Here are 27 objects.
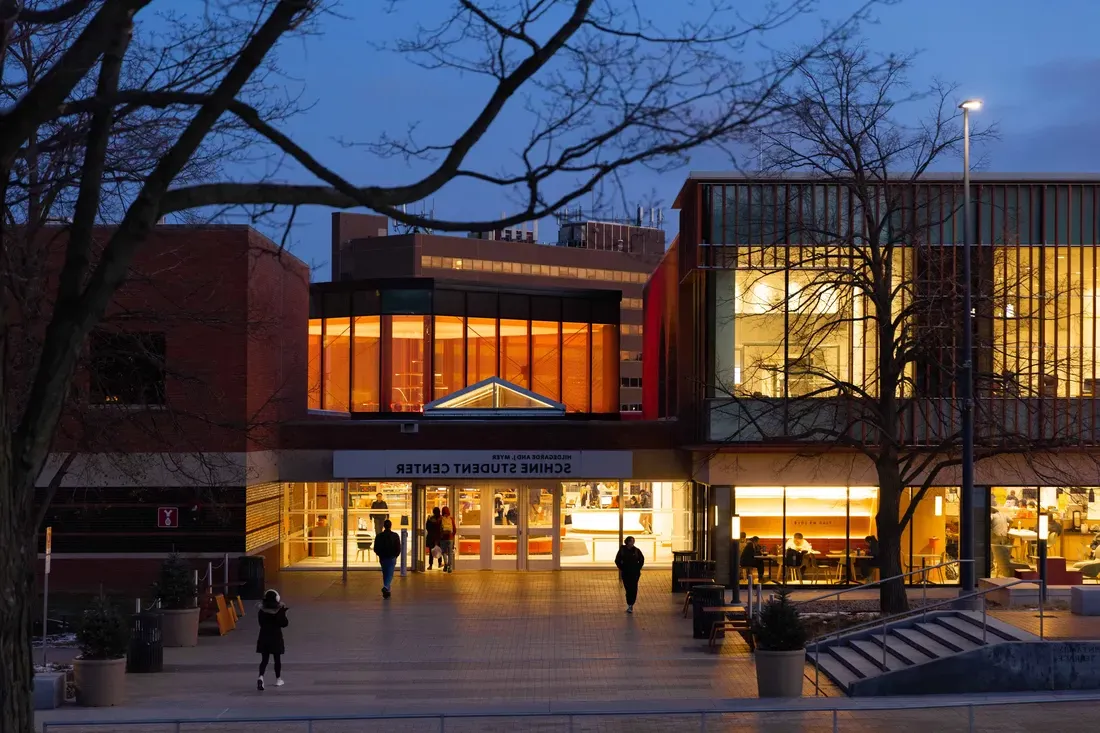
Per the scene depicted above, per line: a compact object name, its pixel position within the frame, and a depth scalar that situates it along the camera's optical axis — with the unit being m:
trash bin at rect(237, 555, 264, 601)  31.08
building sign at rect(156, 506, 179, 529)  32.09
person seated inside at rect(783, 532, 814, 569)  31.86
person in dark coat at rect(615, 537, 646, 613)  27.67
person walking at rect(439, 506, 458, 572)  36.19
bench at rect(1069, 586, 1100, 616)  21.75
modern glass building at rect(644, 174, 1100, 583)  30.47
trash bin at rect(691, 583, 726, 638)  23.80
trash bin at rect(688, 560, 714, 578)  30.42
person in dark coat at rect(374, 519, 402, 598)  31.25
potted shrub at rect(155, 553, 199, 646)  23.55
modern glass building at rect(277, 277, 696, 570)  35.72
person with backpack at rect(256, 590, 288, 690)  19.20
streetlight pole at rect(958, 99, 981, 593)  22.81
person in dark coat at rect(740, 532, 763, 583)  31.67
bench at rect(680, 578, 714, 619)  27.15
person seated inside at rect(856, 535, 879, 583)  31.67
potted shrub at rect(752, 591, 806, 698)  17.92
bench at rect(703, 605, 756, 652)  22.67
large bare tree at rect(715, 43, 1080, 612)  24.80
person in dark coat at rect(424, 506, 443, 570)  36.00
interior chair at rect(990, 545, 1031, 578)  31.89
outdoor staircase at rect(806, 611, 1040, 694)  19.06
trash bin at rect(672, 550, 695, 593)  31.12
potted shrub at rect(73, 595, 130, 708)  18.08
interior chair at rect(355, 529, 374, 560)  37.91
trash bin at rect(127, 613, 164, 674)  20.80
